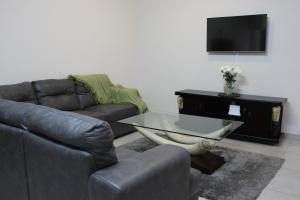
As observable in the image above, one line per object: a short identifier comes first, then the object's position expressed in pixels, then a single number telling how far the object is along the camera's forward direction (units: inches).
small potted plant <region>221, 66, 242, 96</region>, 170.1
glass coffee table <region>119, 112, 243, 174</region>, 118.3
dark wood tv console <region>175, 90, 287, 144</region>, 155.5
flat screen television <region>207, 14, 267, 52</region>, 166.7
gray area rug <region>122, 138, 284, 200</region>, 103.1
